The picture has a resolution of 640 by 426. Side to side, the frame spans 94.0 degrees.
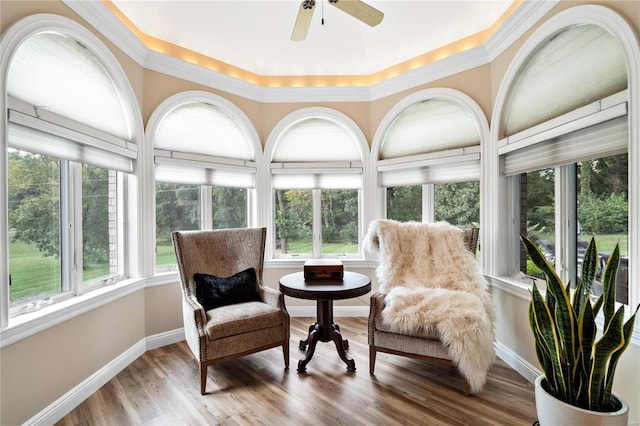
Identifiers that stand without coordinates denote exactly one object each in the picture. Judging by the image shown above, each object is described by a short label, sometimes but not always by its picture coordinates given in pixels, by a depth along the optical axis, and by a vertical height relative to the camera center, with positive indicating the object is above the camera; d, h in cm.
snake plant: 131 -59
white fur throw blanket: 199 -63
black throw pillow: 244 -64
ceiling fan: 183 +128
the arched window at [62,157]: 175 +39
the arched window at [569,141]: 169 +47
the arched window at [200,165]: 296 +52
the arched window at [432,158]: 294 +56
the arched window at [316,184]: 357 +35
